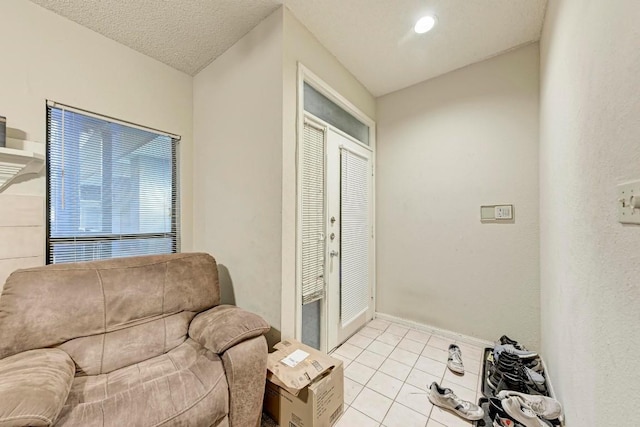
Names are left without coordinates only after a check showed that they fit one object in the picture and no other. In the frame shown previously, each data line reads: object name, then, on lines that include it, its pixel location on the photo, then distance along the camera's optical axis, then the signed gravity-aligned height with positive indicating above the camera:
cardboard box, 1.27 -0.98
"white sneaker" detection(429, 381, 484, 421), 1.44 -1.17
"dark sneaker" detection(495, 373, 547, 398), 1.54 -1.11
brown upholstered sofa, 0.97 -0.68
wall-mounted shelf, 1.39 +0.31
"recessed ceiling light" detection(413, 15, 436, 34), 1.78 +1.44
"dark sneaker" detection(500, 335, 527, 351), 1.99 -1.07
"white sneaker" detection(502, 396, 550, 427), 1.25 -1.07
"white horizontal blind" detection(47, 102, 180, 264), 1.74 +0.22
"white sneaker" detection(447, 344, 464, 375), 1.87 -1.18
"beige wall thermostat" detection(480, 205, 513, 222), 2.12 +0.02
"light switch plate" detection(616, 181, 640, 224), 0.62 +0.03
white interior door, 2.19 -0.23
